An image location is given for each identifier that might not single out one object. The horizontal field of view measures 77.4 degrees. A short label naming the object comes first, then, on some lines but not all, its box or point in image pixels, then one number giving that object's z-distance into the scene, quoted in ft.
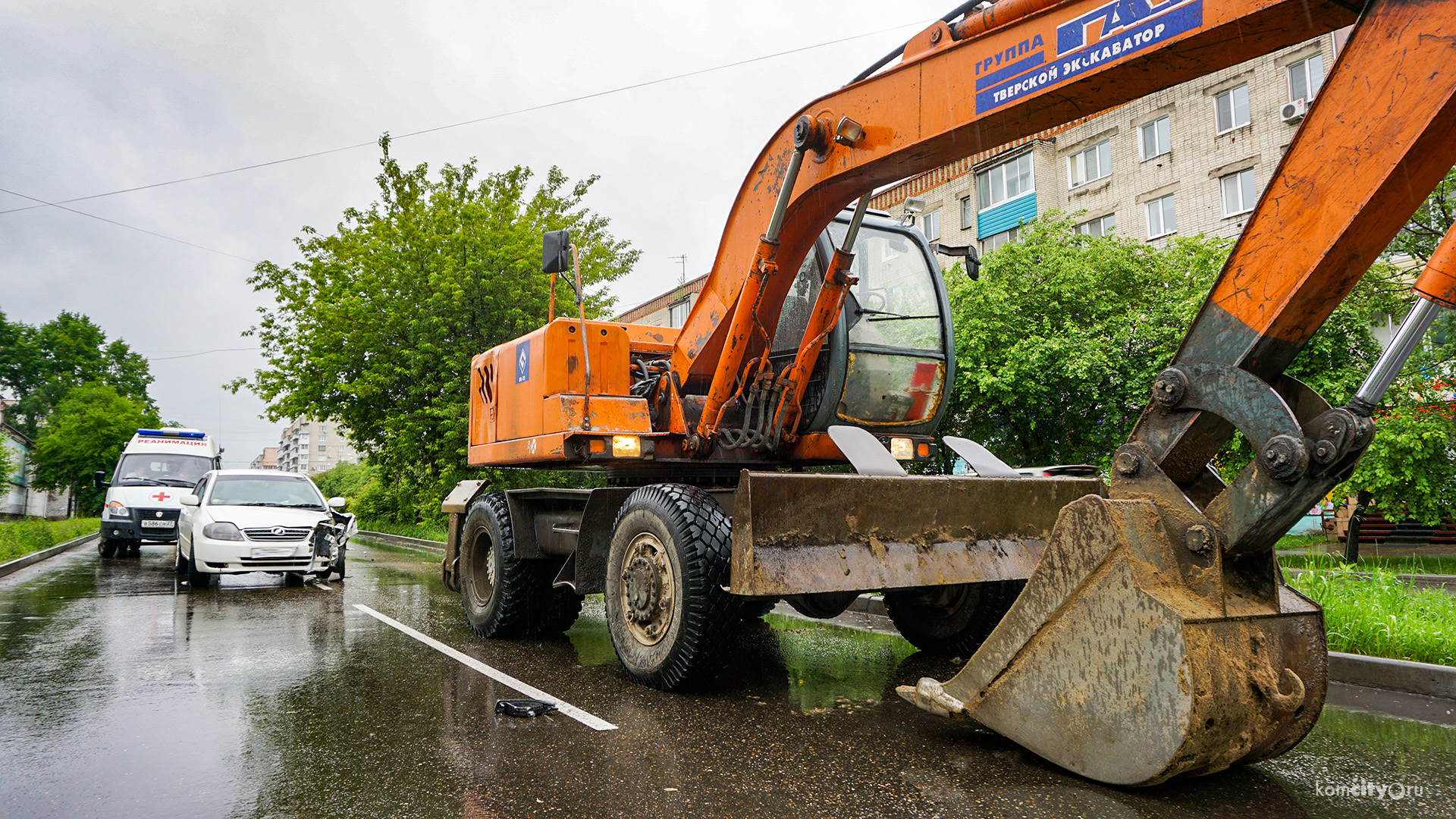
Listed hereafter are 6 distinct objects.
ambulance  57.77
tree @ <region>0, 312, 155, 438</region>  208.13
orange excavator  10.45
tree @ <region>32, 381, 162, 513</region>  150.71
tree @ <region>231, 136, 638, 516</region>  68.90
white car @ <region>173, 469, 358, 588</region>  37.50
